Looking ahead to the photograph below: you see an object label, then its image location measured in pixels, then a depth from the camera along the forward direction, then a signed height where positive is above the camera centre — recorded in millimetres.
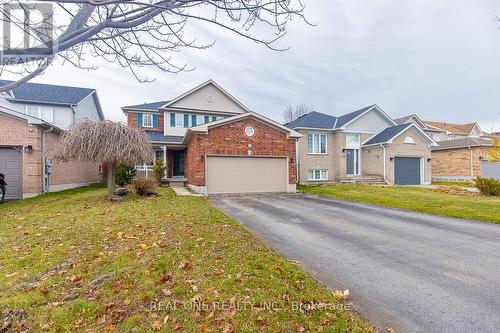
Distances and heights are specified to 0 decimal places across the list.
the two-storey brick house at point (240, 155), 15234 +841
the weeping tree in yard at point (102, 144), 10531 +1078
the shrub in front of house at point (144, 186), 13023 -839
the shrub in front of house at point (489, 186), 13514 -1062
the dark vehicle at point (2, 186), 11859 -697
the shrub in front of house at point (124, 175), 16953 -344
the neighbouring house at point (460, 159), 23688 +760
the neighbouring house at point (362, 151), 21281 +1379
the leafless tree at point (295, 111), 51875 +11731
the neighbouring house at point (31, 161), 13008 +532
